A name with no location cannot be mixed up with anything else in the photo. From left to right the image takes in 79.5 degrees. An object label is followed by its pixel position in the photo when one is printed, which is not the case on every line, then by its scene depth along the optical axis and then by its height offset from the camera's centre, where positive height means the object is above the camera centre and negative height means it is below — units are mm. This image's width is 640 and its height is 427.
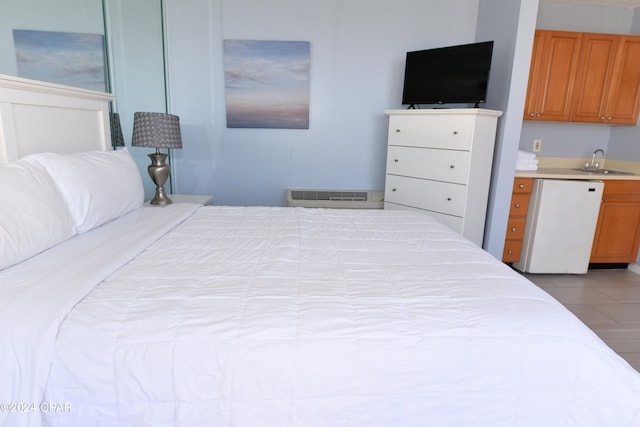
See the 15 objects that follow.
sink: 3479 -241
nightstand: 3080 -568
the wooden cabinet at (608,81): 3365 +562
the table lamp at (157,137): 2635 -70
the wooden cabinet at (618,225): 3341 -692
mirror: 1823 +525
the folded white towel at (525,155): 3385 -115
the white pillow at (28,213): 1336 -341
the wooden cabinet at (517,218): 3266 -651
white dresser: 3029 -194
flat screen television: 3047 +529
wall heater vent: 3732 -628
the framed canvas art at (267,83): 3576 +443
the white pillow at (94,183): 1730 -284
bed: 1025 -584
